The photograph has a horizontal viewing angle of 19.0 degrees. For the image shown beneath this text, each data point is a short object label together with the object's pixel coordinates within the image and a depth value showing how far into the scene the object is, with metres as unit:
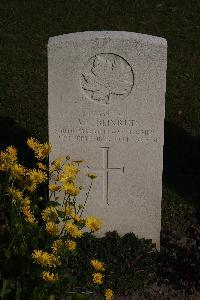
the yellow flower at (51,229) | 3.49
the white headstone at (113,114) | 4.40
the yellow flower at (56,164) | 3.96
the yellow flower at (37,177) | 3.69
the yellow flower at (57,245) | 3.48
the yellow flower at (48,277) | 3.29
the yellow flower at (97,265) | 3.48
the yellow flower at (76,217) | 3.57
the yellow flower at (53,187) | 3.79
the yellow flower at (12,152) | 3.84
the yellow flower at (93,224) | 3.57
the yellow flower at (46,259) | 3.29
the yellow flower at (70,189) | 3.59
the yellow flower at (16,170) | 3.70
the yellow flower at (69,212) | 3.67
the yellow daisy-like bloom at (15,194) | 3.64
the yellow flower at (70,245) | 3.48
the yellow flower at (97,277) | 3.44
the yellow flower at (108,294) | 3.57
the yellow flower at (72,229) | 3.50
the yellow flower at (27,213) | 3.66
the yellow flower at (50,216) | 3.49
